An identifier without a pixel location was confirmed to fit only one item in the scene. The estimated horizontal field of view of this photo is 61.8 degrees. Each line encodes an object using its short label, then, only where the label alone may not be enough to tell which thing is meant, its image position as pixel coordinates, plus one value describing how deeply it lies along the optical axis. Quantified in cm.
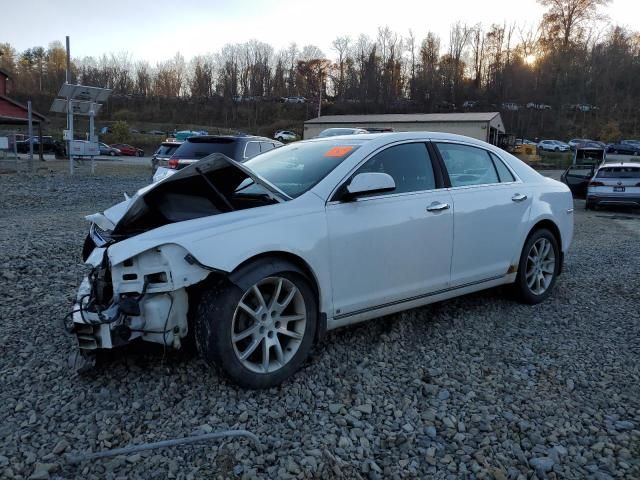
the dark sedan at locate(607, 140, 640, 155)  4866
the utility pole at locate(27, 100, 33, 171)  2047
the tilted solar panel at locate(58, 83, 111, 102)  1866
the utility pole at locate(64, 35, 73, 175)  1920
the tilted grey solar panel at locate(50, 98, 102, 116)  1959
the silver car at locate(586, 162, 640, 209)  1441
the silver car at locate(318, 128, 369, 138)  1664
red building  3234
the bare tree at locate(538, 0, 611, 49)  8919
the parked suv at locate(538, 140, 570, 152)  5603
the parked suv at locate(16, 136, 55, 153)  4347
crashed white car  294
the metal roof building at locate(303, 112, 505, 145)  3888
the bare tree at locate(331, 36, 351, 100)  9300
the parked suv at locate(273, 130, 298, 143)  6047
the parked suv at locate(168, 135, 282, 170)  1120
